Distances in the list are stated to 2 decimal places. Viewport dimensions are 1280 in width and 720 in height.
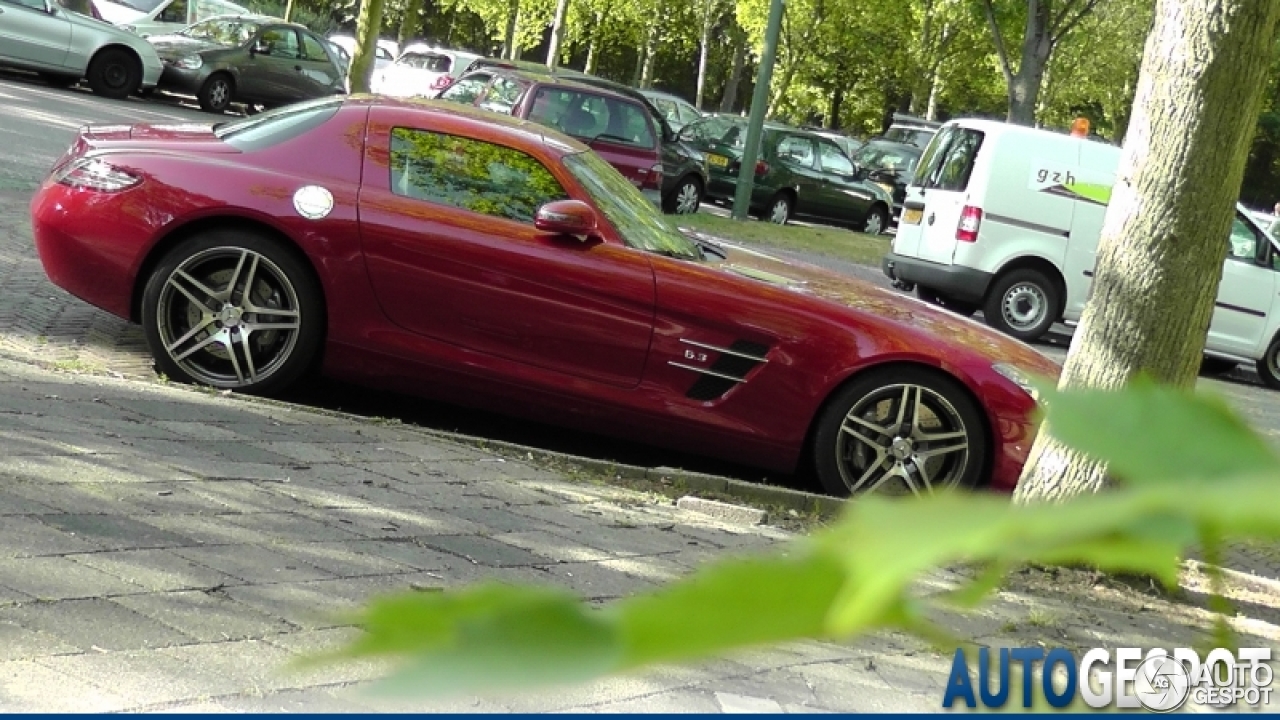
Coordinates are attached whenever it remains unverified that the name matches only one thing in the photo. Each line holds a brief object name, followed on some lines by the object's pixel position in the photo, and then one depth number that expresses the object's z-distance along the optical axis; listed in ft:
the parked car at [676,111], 99.81
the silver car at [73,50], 72.13
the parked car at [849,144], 110.73
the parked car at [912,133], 106.63
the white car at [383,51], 119.14
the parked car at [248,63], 81.41
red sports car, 22.54
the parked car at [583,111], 57.62
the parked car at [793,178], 82.58
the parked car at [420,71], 89.65
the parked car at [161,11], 90.79
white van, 48.78
